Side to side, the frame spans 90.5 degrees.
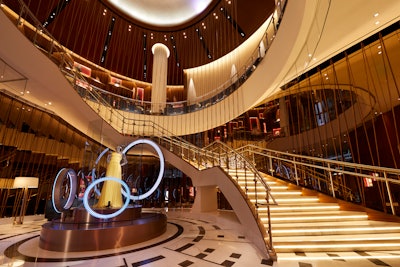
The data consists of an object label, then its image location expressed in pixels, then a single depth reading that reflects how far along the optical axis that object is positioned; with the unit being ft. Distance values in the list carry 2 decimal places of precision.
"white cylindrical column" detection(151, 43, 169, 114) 44.52
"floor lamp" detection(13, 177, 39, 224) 19.70
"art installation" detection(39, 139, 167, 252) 11.98
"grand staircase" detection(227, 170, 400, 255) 10.48
